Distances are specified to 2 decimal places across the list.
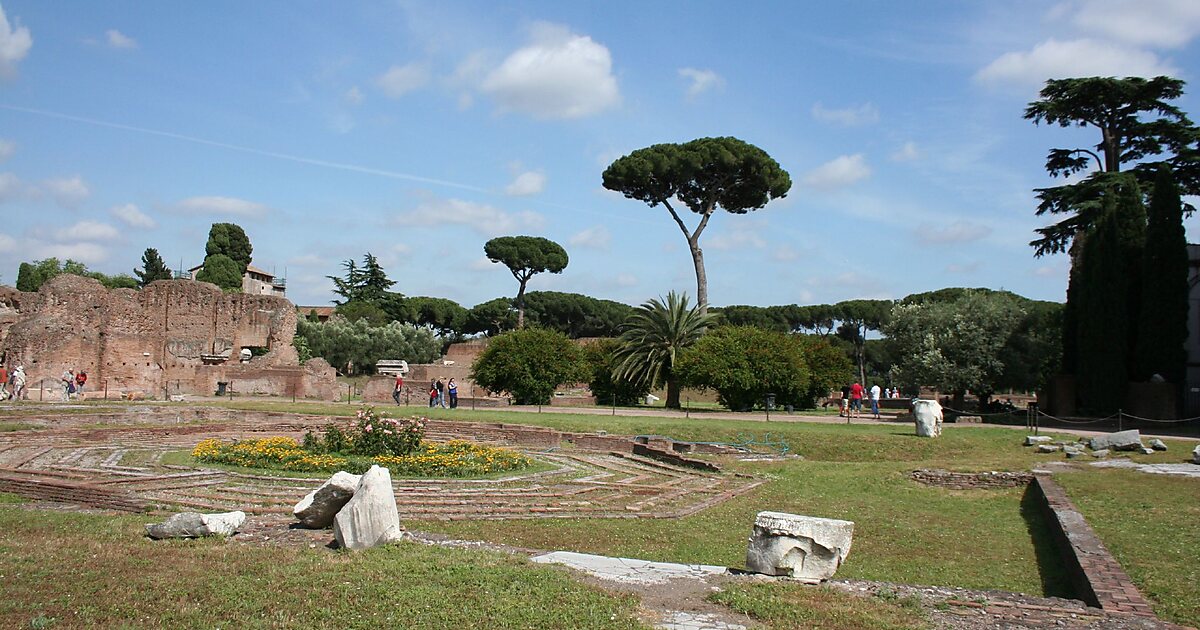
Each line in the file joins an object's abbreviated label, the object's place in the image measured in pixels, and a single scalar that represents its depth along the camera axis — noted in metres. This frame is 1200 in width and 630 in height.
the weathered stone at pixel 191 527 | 7.75
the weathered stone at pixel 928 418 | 19.98
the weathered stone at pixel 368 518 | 7.36
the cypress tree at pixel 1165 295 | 25.28
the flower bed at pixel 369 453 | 13.48
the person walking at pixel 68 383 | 29.50
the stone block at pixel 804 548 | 6.64
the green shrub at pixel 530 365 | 32.06
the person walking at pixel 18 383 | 28.34
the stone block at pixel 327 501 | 7.94
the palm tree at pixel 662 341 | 31.39
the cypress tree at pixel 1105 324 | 25.36
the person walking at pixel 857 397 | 30.70
